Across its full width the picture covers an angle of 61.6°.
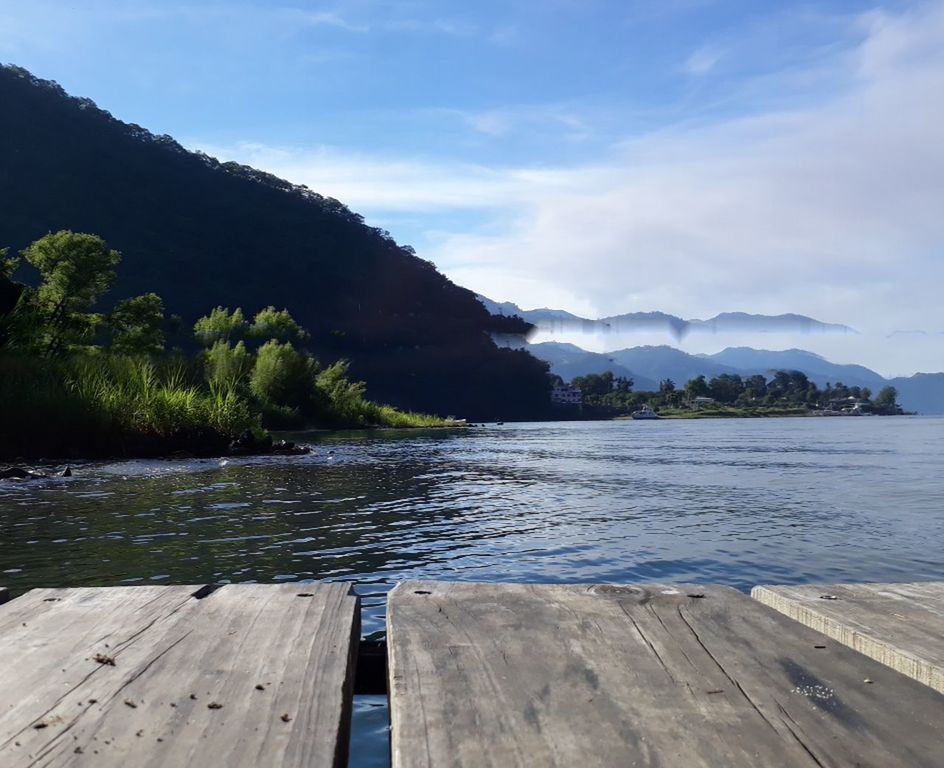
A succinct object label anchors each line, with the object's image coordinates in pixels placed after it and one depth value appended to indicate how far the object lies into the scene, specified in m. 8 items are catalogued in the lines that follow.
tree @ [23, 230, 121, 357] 32.06
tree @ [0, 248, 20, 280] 25.62
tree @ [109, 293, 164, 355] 36.70
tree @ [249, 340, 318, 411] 46.69
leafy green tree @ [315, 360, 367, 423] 52.00
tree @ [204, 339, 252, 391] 43.22
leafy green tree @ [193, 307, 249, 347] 59.41
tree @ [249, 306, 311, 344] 64.31
